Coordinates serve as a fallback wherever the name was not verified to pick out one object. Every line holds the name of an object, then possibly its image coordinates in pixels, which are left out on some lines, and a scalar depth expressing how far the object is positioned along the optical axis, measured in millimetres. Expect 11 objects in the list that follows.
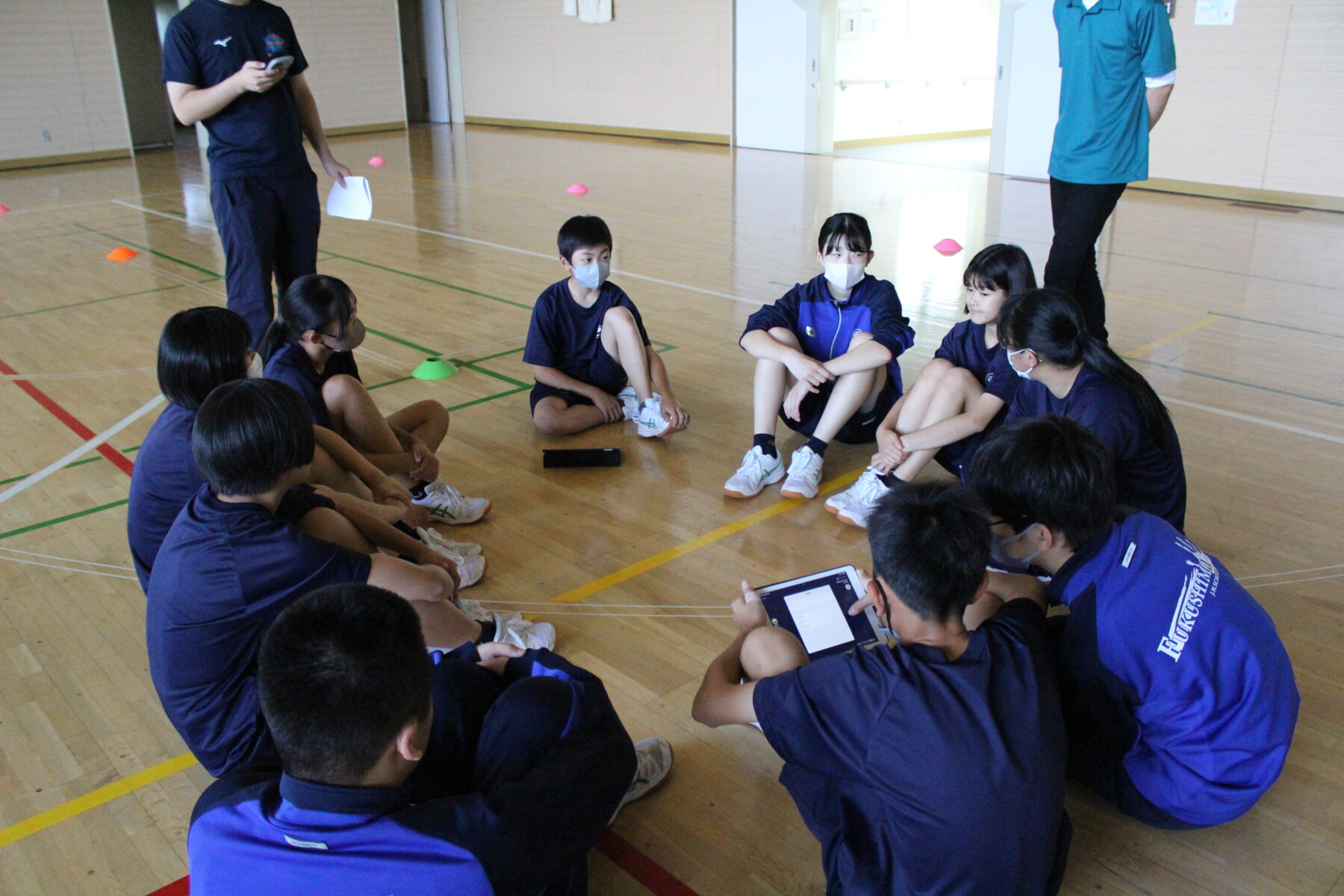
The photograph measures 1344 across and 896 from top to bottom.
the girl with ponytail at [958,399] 2664
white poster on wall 7906
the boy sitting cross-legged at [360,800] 1156
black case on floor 3229
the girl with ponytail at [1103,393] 2090
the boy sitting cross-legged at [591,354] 3379
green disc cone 4090
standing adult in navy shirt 3316
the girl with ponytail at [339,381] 2602
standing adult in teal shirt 3627
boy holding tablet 1307
